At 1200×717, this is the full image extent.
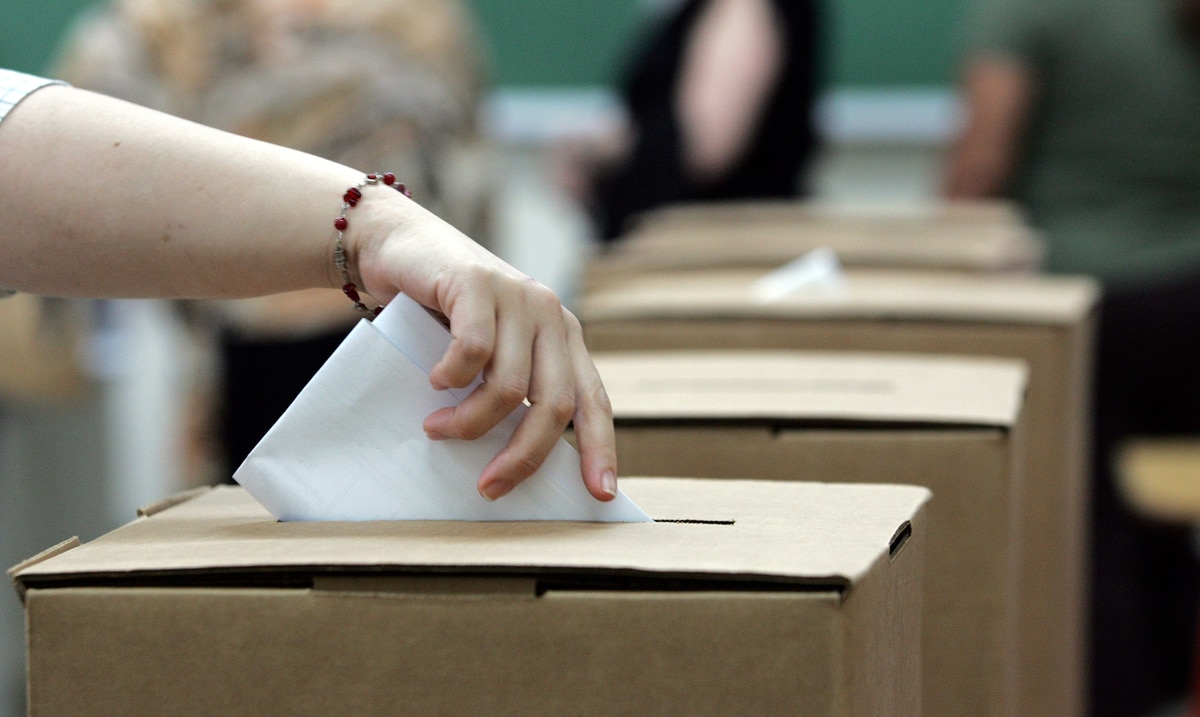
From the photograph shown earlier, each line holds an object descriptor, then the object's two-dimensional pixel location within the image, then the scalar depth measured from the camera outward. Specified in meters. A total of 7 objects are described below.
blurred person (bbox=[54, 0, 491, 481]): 3.97
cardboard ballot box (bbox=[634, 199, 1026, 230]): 3.95
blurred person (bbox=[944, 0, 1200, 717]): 4.91
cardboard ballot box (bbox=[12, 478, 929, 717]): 2.15
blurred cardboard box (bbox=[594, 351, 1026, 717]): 2.40
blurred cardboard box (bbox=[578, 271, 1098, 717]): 2.64
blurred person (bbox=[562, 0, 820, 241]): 4.48
